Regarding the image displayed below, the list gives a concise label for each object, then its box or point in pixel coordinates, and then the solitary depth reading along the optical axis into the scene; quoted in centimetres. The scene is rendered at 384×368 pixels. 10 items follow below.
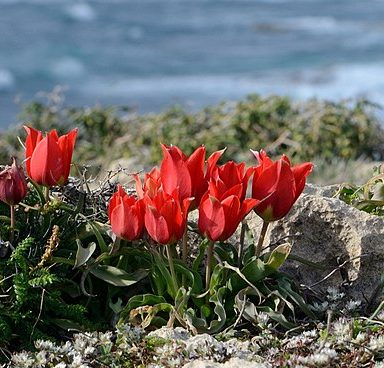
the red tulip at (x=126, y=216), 512
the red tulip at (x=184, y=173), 513
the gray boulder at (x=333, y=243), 573
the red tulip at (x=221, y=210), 496
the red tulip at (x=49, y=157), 536
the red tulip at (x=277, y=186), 513
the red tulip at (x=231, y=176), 515
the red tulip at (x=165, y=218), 495
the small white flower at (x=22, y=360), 483
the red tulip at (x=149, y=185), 530
